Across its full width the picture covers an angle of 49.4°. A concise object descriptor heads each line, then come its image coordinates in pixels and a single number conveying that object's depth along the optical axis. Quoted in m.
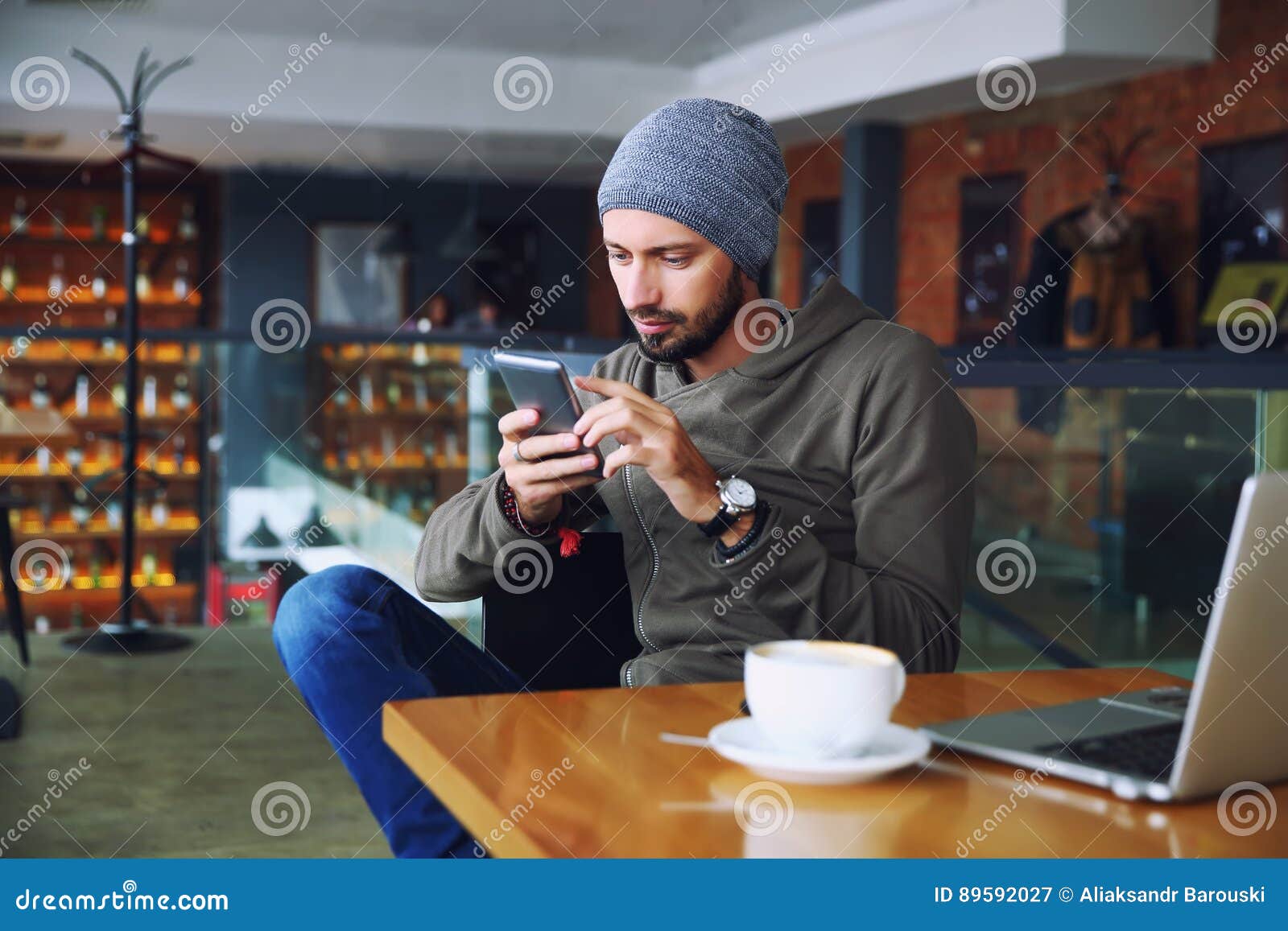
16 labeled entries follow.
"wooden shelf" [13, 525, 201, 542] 4.99
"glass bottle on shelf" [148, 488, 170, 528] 5.32
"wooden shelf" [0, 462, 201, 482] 4.99
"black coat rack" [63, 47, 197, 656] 4.30
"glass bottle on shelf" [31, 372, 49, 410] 5.11
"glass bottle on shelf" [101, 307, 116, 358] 4.75
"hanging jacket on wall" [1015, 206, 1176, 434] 6.42
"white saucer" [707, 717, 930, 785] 0.84
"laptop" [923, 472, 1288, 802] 0.78
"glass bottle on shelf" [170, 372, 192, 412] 4.93
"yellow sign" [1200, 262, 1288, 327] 5.83
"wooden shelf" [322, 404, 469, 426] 4.51
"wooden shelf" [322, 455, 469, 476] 4.50
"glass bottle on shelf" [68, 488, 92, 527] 5.26
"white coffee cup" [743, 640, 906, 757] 0.84
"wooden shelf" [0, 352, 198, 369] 4.86
